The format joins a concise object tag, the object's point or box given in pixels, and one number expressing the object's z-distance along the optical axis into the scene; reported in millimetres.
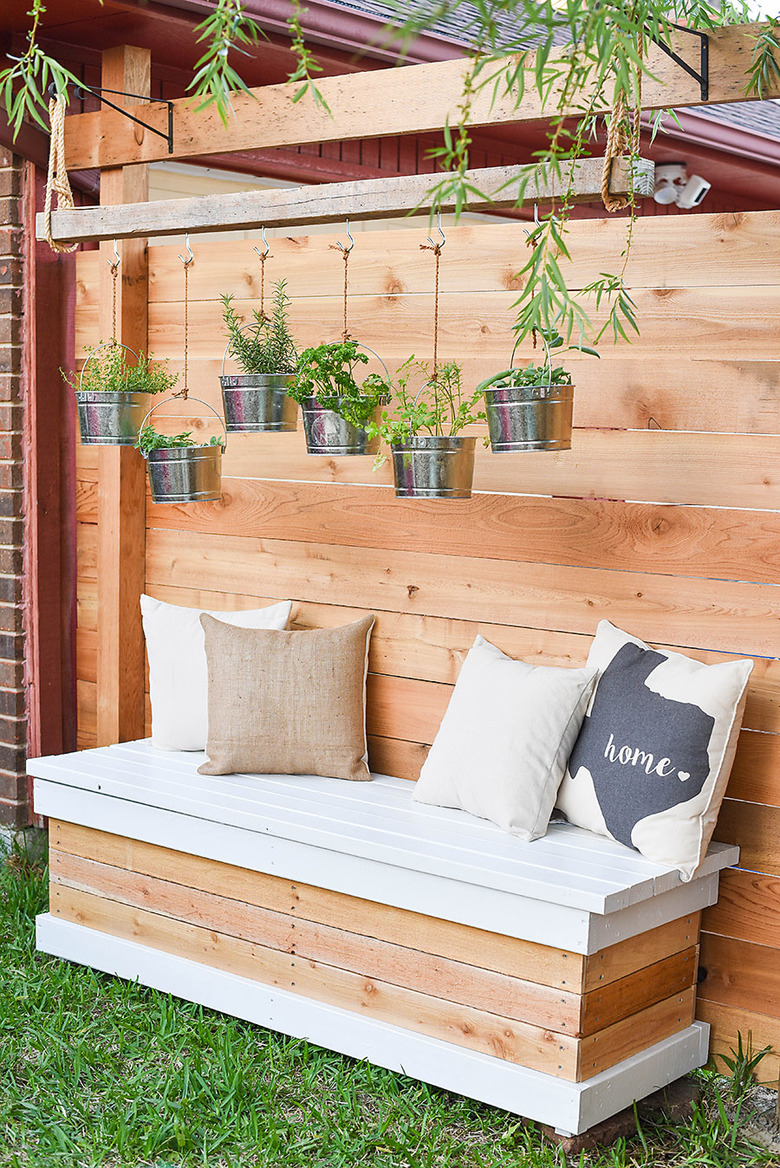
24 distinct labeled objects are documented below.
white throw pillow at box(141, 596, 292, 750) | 3730
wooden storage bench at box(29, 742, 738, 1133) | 2662
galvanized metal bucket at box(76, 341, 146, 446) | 3574
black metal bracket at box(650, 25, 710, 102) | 2730
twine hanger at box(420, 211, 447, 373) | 3223
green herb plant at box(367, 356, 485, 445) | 3029
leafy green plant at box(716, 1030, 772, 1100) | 2938
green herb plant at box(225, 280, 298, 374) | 3316
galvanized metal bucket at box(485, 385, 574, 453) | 2797
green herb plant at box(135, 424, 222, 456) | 3486
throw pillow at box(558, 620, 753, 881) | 2779
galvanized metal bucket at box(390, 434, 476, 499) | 2975
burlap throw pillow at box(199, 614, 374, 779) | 3492
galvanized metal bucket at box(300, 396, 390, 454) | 3168
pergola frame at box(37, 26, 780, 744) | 2898
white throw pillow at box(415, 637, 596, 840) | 2967
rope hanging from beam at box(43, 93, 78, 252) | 3582
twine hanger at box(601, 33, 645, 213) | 2455
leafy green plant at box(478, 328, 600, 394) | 2824
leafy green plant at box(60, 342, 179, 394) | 3592
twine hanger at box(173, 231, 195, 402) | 3814
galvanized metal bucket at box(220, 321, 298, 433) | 3279
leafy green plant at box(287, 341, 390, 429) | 3145
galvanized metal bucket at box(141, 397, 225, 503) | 3479
